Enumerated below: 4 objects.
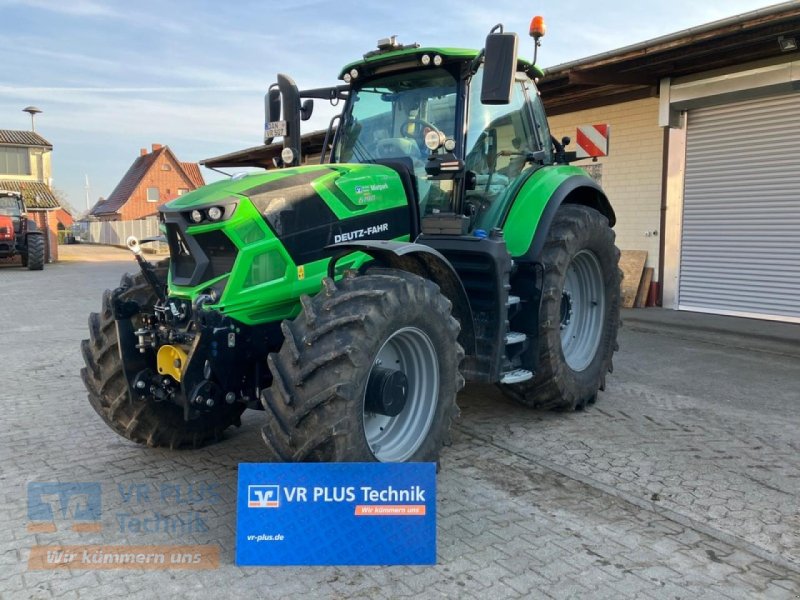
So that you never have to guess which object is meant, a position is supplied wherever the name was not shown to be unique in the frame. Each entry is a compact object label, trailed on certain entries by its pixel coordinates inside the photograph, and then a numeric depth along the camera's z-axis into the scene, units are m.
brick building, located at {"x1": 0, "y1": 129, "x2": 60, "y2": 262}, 35.44
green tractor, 2.97
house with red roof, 50.06
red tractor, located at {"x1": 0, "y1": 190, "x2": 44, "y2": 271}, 19.81
